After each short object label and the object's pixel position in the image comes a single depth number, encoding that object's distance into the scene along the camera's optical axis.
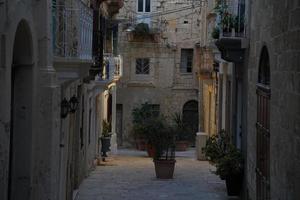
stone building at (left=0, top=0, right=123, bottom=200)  6.39
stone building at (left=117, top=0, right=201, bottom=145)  34.28
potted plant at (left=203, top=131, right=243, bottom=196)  14.36
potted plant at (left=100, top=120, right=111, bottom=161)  23.45
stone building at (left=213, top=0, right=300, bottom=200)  7.91
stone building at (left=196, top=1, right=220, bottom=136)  23.30
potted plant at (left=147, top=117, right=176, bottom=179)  18.27
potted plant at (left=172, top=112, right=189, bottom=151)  31.00
